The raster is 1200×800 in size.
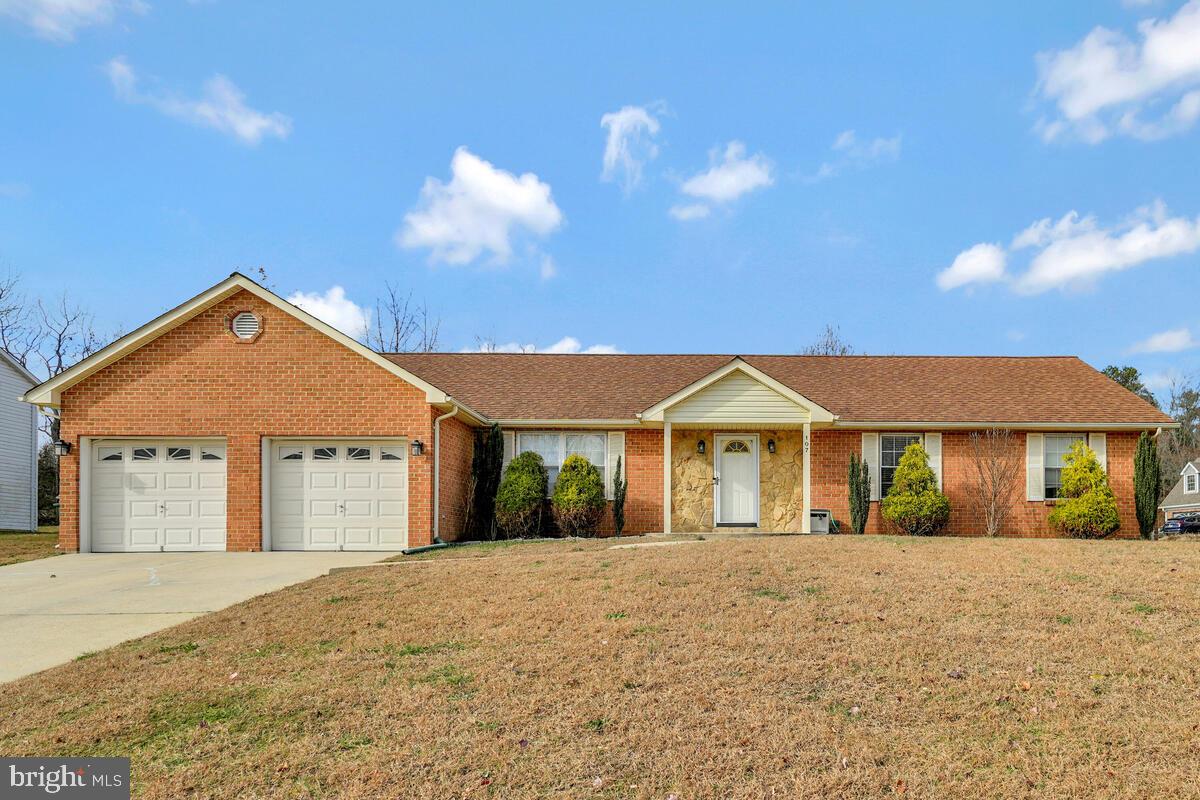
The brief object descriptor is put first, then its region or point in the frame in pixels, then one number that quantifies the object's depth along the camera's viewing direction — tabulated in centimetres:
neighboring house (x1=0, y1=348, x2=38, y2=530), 2695
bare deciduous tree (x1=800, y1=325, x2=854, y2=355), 4544
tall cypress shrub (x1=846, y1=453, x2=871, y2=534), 1905
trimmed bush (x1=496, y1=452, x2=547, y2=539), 1839
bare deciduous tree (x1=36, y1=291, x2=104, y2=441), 4147
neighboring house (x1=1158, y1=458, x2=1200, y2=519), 3912
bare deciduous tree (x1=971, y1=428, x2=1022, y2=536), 1928
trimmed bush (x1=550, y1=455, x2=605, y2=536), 1850
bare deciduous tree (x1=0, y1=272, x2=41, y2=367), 3959
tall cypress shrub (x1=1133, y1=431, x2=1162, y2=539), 1912
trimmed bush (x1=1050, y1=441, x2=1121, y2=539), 1855
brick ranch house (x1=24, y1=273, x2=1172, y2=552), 1662
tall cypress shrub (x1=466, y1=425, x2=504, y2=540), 1930
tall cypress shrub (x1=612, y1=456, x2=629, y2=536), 1911
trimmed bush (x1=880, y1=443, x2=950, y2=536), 1855
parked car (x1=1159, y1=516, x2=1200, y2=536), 3139
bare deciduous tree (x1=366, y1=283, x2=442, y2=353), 4175
